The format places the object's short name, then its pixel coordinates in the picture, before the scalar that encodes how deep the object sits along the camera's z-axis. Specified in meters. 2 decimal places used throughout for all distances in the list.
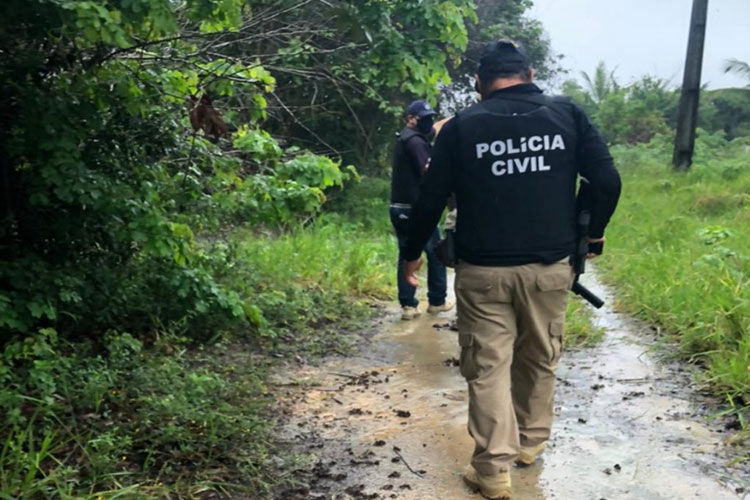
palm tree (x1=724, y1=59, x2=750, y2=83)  18.78
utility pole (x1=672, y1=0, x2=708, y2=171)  13.67
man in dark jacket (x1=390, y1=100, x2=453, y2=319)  5.47
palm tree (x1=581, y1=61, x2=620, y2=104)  25.56
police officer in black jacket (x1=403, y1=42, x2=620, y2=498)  3.01
